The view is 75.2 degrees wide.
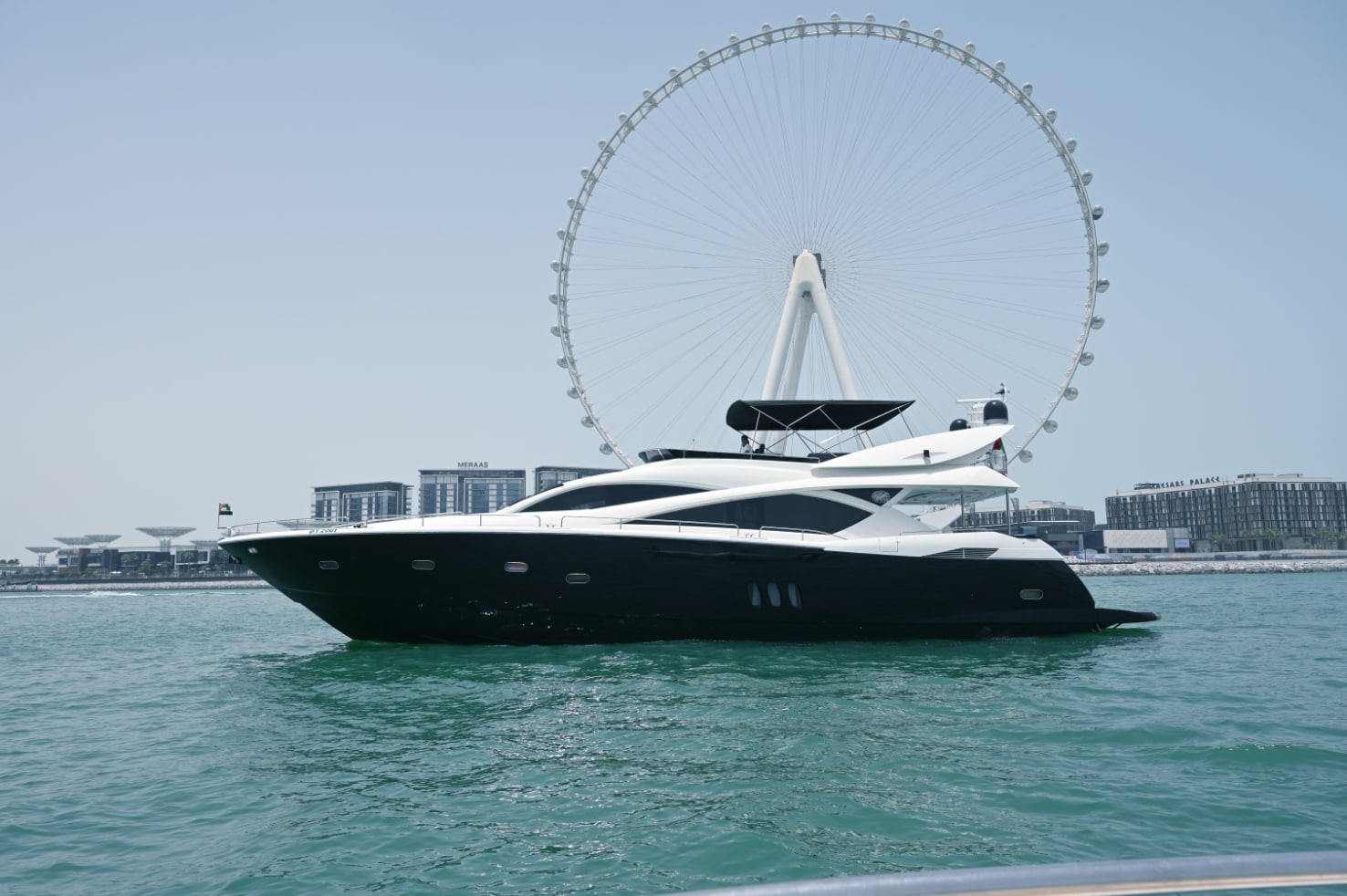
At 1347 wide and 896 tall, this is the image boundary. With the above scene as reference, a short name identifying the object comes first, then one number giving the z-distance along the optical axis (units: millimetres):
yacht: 15766
